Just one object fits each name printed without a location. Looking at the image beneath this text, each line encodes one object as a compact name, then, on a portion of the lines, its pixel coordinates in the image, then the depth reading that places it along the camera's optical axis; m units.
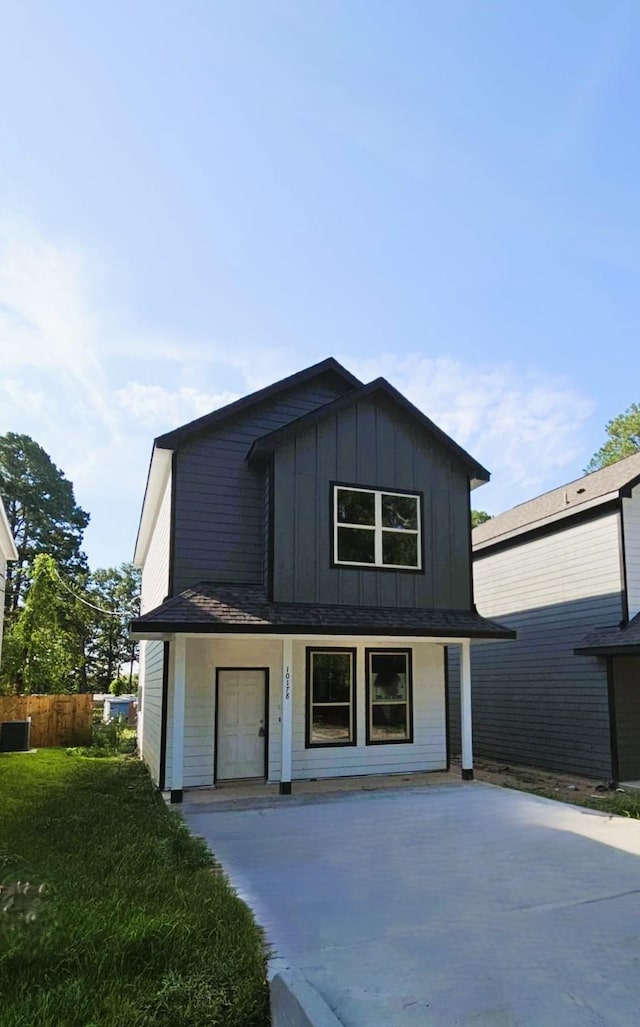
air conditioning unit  15.80
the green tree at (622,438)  34.00
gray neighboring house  11.93
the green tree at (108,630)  41.81
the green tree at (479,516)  40.85
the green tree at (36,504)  36.62
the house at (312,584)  10.84
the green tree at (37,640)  20.22
